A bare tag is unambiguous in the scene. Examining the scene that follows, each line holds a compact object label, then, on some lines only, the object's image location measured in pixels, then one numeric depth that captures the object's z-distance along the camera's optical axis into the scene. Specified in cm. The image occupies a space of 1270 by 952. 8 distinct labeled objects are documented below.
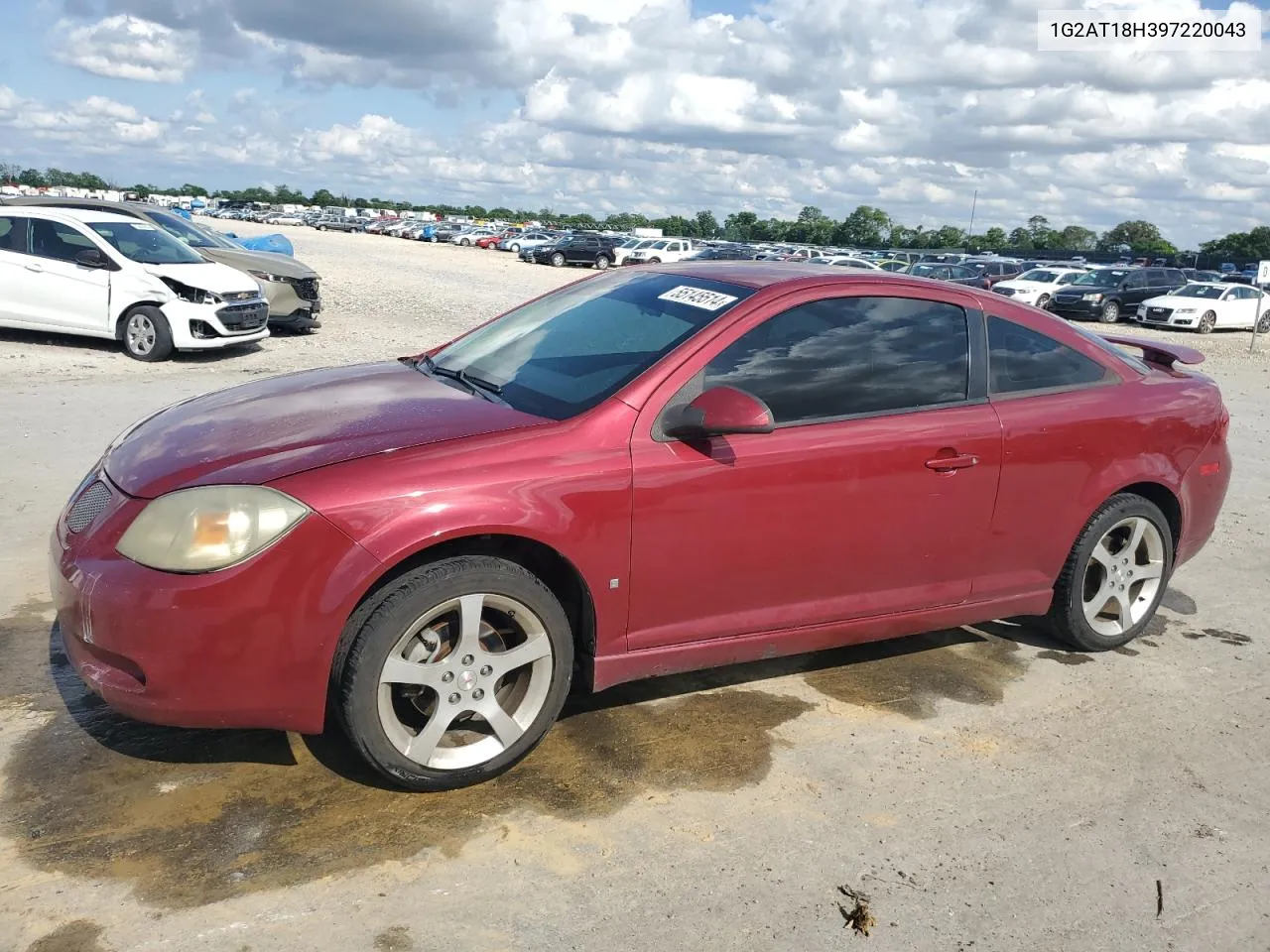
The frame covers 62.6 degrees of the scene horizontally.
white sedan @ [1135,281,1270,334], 2611
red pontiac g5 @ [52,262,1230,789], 300
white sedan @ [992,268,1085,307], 2836
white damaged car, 1174
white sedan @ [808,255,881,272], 3473
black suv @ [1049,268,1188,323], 2825
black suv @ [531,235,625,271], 4612
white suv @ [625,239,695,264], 4381
